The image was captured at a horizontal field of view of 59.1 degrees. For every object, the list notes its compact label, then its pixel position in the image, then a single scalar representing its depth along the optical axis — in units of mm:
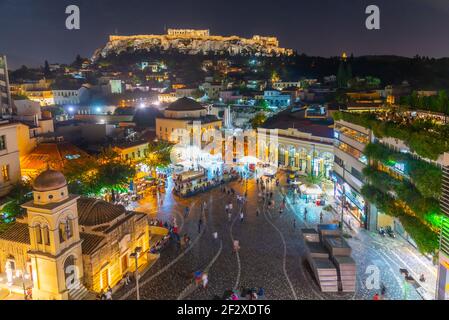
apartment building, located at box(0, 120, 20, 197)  32250
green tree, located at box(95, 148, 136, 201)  34547
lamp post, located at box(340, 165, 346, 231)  30666
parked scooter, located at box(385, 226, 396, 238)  29384
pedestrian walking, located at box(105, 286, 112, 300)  20297
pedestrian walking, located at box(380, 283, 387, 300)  20638
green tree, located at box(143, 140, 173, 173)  44066
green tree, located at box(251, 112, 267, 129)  70844
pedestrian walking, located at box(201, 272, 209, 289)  21797
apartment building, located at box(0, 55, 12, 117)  50769
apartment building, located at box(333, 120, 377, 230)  31839
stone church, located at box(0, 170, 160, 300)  19797
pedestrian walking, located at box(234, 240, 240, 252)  26391
